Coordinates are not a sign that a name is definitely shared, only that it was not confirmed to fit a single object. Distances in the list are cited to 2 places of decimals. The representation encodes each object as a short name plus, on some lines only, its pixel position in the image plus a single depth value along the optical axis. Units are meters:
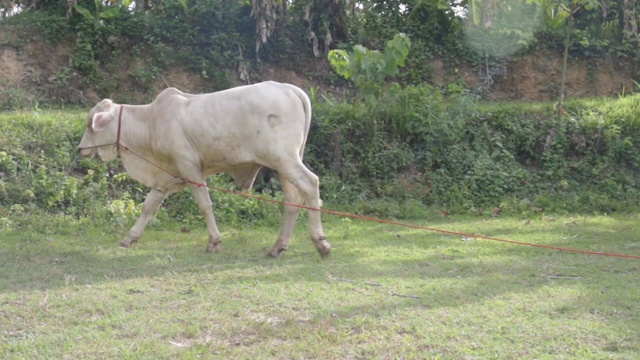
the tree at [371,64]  11.71
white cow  7.41
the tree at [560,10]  12.65
